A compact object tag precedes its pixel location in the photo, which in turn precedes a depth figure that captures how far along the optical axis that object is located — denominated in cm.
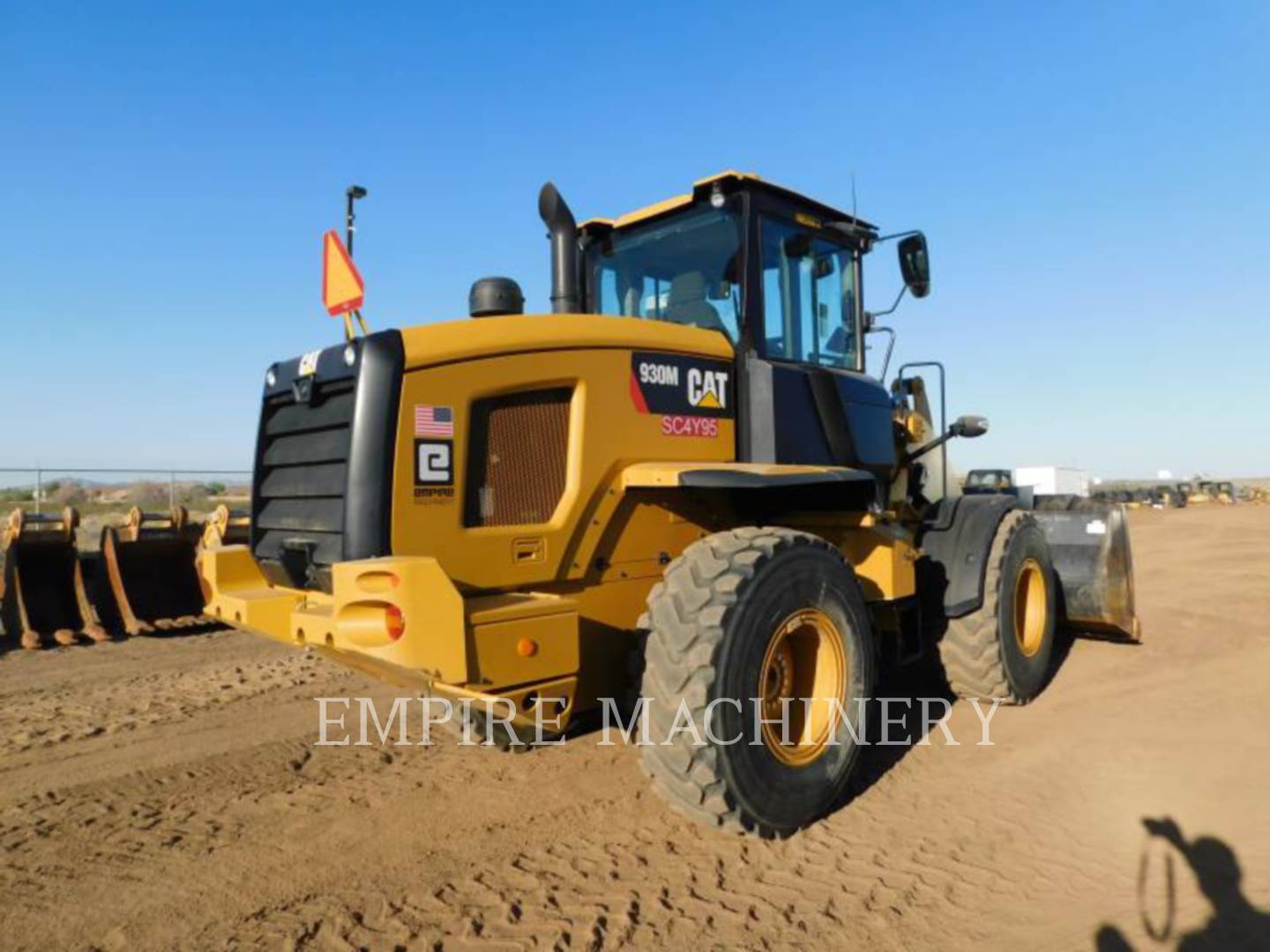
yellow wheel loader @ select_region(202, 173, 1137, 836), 340
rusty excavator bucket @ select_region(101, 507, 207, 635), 893
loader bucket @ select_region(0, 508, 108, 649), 840
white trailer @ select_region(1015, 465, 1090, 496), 3519
